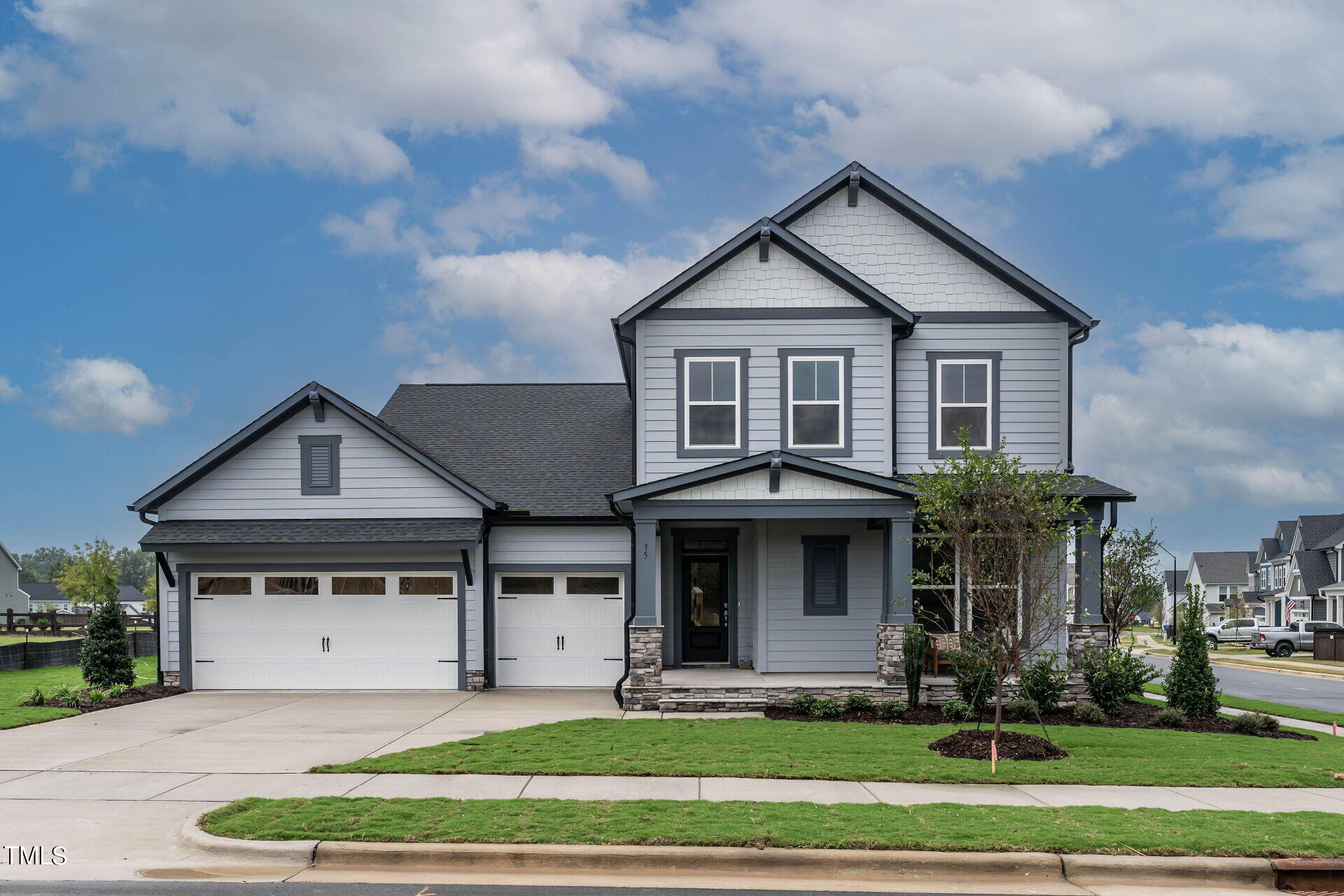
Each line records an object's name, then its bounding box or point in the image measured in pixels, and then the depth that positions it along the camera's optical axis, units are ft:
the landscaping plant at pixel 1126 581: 72.54
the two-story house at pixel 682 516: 61.46
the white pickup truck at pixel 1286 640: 150.51
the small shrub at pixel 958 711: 50.75
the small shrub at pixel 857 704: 53.21
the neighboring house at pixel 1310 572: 200.95
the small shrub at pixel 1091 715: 50.93
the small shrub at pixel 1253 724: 49.85
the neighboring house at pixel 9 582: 231.50
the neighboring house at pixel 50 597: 320.70
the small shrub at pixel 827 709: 51.96
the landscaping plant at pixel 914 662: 53.21
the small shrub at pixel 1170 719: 50.57
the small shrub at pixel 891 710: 51.80
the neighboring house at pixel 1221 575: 306.35
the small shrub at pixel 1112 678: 53.11
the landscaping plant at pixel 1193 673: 52.80
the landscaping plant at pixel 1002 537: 42.06
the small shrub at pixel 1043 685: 51.31
